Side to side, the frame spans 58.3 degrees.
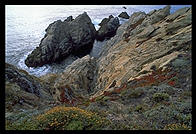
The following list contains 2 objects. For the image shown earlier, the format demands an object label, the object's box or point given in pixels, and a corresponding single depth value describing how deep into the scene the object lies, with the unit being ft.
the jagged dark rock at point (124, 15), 576.61
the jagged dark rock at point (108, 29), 391.61
